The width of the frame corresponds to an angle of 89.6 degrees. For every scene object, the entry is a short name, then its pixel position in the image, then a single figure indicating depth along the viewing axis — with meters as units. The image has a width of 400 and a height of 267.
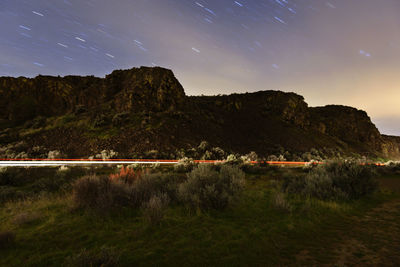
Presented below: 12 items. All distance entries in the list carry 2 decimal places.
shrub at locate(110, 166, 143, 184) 8.55
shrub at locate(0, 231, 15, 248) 4.30
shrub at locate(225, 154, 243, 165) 17.59
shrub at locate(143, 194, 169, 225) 5.44
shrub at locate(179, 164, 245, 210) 6.79
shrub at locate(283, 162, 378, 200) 8.65
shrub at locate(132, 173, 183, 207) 7.08
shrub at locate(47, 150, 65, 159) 23.17
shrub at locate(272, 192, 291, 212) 6.72
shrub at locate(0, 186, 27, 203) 8.34
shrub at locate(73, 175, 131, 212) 6.37
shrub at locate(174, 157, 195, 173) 15.60
